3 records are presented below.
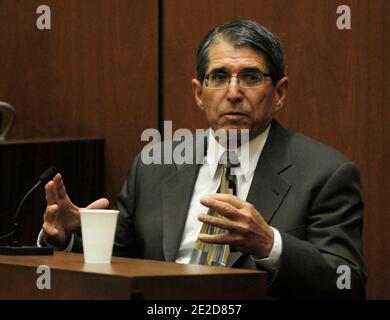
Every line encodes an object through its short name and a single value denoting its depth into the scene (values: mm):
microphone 5203
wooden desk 4070
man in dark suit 5352
